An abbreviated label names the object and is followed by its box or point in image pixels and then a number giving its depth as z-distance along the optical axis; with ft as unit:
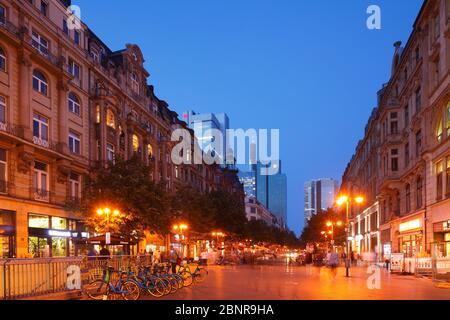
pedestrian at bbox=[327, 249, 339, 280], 99.09
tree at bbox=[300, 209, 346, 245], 262.26
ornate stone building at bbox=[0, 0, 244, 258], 97.86
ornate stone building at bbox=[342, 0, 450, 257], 99.09
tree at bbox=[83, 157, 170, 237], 105.19
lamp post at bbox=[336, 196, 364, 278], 92.45
